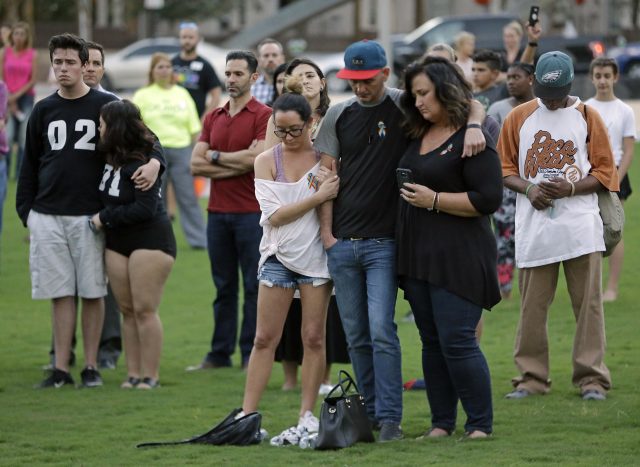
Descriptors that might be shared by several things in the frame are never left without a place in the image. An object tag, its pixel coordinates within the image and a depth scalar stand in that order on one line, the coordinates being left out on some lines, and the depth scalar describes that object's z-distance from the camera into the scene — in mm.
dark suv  72512
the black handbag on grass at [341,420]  15219
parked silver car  81687
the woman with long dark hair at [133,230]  18422
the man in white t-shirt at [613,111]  22219
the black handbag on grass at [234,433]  15713
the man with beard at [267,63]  23766
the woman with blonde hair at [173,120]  30516
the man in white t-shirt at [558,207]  17203
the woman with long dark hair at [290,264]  15758
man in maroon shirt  19953
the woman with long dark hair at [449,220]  14898
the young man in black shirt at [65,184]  18734
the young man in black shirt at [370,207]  15391
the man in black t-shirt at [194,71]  32594
